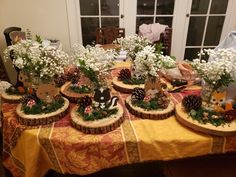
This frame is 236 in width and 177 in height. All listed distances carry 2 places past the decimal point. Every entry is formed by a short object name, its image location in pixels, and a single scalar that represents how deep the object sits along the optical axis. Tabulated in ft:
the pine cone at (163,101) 4.00
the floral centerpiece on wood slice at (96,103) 3.52
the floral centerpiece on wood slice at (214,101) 3.40
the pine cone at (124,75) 5.15
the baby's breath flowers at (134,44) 5.05
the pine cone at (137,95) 4.12
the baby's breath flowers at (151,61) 3.84
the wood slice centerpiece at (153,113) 3.82
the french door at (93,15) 9.03
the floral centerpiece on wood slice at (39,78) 3.66
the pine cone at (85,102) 3.83
